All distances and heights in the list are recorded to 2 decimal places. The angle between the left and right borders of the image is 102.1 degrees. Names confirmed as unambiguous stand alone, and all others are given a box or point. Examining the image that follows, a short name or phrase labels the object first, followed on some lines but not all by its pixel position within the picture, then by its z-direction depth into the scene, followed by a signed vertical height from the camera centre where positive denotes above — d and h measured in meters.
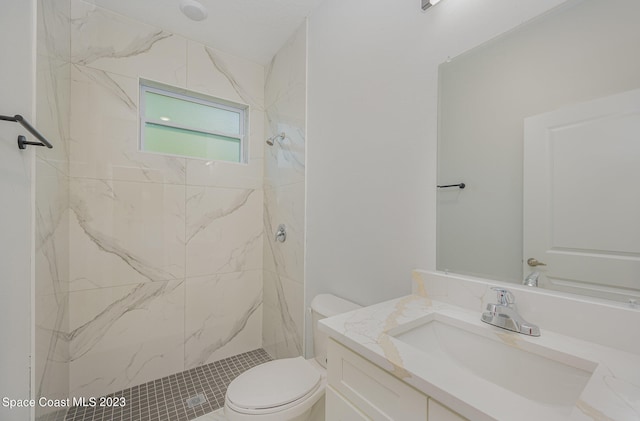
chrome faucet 0.70 -0.30
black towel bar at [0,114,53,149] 0.88 +0.28
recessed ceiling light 1.64 +1.31
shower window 1.96 +0.71
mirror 0.65 +0.21
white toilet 1.02 -0.77
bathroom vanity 0.46 -0.34
